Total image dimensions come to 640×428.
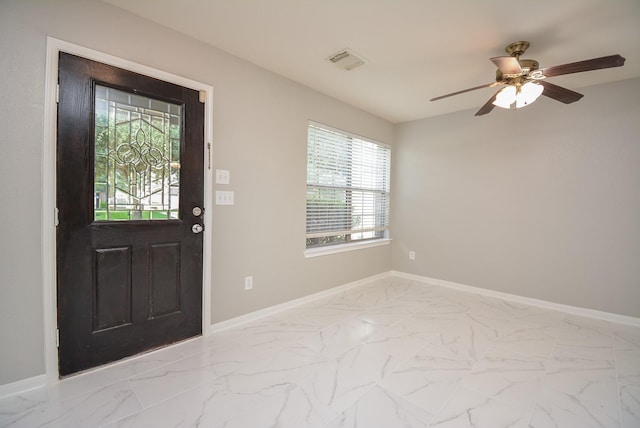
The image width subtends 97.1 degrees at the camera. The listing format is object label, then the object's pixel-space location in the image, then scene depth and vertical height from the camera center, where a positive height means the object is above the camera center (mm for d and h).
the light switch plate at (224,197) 2551 +66
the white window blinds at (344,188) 3506 +276
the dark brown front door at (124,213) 1860 -82
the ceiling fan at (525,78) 1915 +994
